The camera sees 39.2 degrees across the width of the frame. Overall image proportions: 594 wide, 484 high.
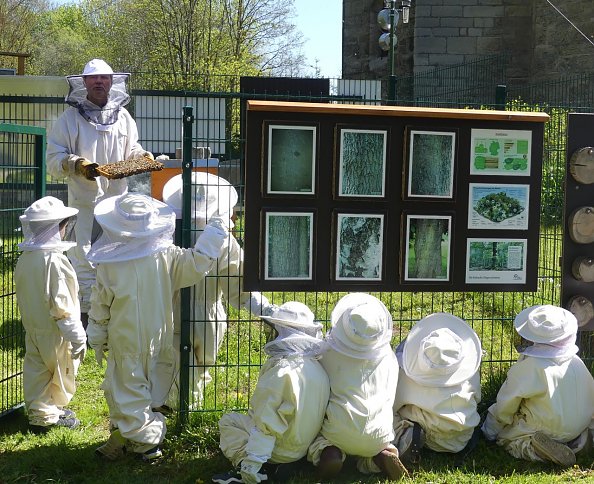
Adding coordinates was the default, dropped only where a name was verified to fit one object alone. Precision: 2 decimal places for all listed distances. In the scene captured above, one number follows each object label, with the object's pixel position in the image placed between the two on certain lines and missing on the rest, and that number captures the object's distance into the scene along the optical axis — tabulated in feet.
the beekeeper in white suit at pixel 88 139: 23.90
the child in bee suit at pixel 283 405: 14.94
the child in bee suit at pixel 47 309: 17.42
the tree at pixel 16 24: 121.80
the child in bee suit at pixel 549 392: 16.20
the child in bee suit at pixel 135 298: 15.92
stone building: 77.01
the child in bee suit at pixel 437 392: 16.26
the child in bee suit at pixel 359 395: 15.24
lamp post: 55.31
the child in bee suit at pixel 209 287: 17.72
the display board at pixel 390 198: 16.92
